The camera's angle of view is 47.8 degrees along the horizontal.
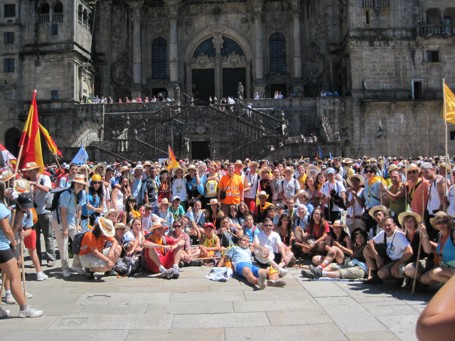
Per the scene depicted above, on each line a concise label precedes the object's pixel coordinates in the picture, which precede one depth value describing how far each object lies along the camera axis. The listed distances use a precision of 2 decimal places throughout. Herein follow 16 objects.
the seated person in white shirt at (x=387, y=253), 9.23
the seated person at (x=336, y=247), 10.65
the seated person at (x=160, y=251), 10.72
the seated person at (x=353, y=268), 10.05
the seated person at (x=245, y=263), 9.45
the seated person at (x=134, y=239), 11.19
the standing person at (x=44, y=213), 11.23
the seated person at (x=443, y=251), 8.27
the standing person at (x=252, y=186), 14.46
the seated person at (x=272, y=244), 10.91
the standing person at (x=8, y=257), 7.23
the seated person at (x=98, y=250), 10.19
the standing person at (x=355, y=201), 12.08
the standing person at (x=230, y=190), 13.84
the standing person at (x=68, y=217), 10.60
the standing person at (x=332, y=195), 12.88
